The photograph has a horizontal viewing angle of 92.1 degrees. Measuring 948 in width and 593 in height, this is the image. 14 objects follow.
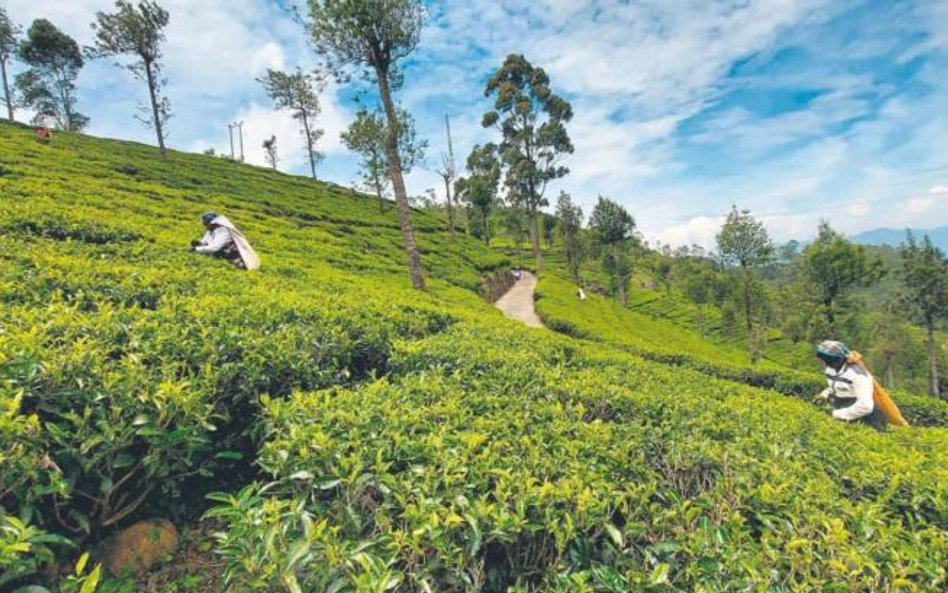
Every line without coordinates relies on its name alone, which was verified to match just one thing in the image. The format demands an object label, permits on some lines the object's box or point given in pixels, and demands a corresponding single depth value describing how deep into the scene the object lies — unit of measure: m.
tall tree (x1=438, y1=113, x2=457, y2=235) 38.62
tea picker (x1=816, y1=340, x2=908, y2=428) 5.57
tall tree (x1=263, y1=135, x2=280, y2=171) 66.85
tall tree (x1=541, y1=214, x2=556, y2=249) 51.88
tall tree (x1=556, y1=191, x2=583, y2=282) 41.88
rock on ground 2.56
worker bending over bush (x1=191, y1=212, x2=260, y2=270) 8.80
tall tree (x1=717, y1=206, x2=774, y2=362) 27.17
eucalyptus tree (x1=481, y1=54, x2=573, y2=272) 35.56
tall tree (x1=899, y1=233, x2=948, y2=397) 29.78
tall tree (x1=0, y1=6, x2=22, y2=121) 41.28
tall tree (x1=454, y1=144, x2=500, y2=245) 45.00
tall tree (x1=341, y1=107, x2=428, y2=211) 16.83
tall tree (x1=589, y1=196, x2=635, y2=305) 38.78
